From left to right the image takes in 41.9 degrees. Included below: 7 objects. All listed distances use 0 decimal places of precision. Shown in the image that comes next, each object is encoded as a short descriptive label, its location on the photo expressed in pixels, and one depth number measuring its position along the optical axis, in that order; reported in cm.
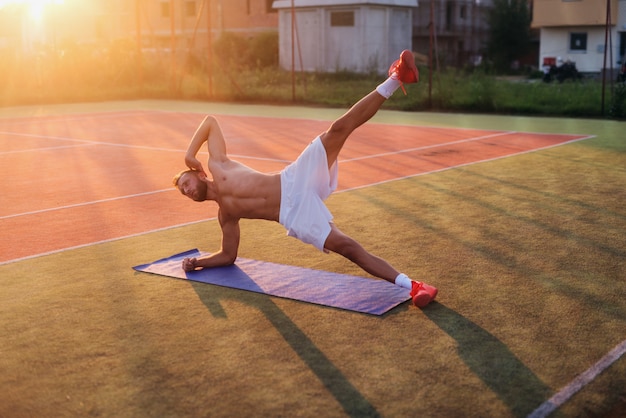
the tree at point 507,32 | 4400
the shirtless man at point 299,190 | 485
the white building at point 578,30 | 3438
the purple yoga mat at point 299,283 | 481
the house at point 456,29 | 4566
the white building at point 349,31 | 3172
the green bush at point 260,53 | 3762
